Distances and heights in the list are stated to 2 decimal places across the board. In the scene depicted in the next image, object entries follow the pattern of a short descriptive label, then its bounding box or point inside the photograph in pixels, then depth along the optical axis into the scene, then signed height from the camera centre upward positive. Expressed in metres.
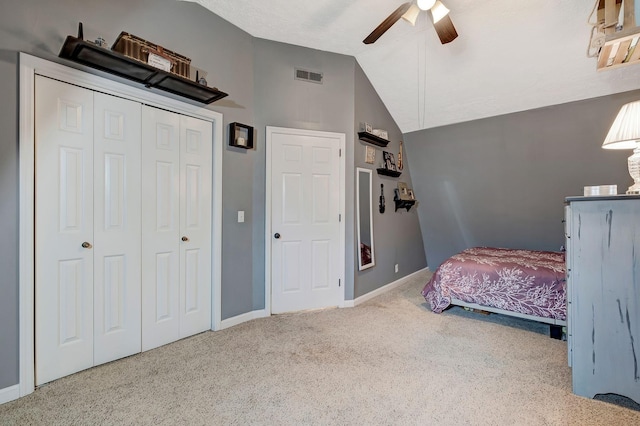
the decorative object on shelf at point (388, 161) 4.41 +0.81
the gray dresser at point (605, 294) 1.76 -0.48
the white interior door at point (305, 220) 3.39 -0.06
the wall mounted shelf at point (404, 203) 4.68 +0.19
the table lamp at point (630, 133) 2.05 +0.57
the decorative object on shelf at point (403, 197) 4.69 +0.29
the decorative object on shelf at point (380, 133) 4.07 +1.13
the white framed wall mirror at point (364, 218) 3.84 -0.03
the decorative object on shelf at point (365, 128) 3.89 +1.14
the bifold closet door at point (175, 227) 2.51 -0.10
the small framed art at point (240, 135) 3.03 +0.82
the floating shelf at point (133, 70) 1.95 +1.07
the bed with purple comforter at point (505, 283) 2.81 -0.69
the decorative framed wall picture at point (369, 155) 3.99 +0.82
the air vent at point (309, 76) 3.46 +1.62
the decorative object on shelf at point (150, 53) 2.17 +1.23
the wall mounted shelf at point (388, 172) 4.27 +0.63
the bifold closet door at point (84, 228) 1.99 -0.09
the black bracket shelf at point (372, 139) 3.80 +1.01
